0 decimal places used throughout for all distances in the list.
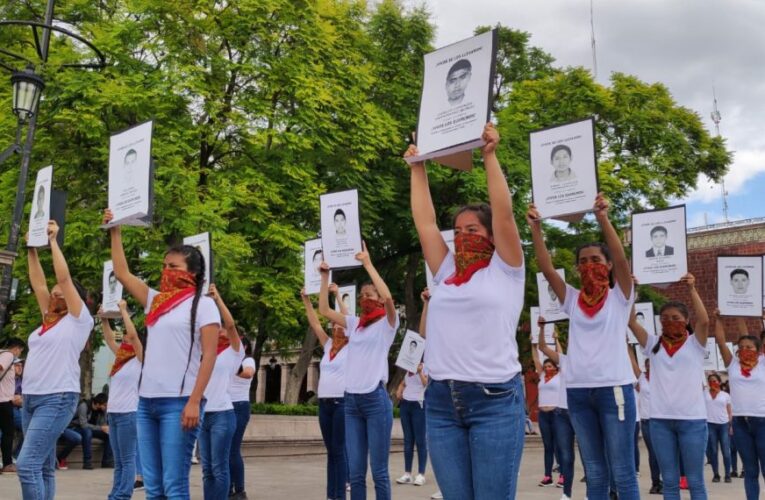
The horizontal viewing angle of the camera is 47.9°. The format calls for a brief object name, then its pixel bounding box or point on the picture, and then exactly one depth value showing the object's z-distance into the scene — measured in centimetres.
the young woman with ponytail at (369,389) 721
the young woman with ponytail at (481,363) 368
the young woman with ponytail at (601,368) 589
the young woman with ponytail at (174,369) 526
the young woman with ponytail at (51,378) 614
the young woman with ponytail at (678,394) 679
